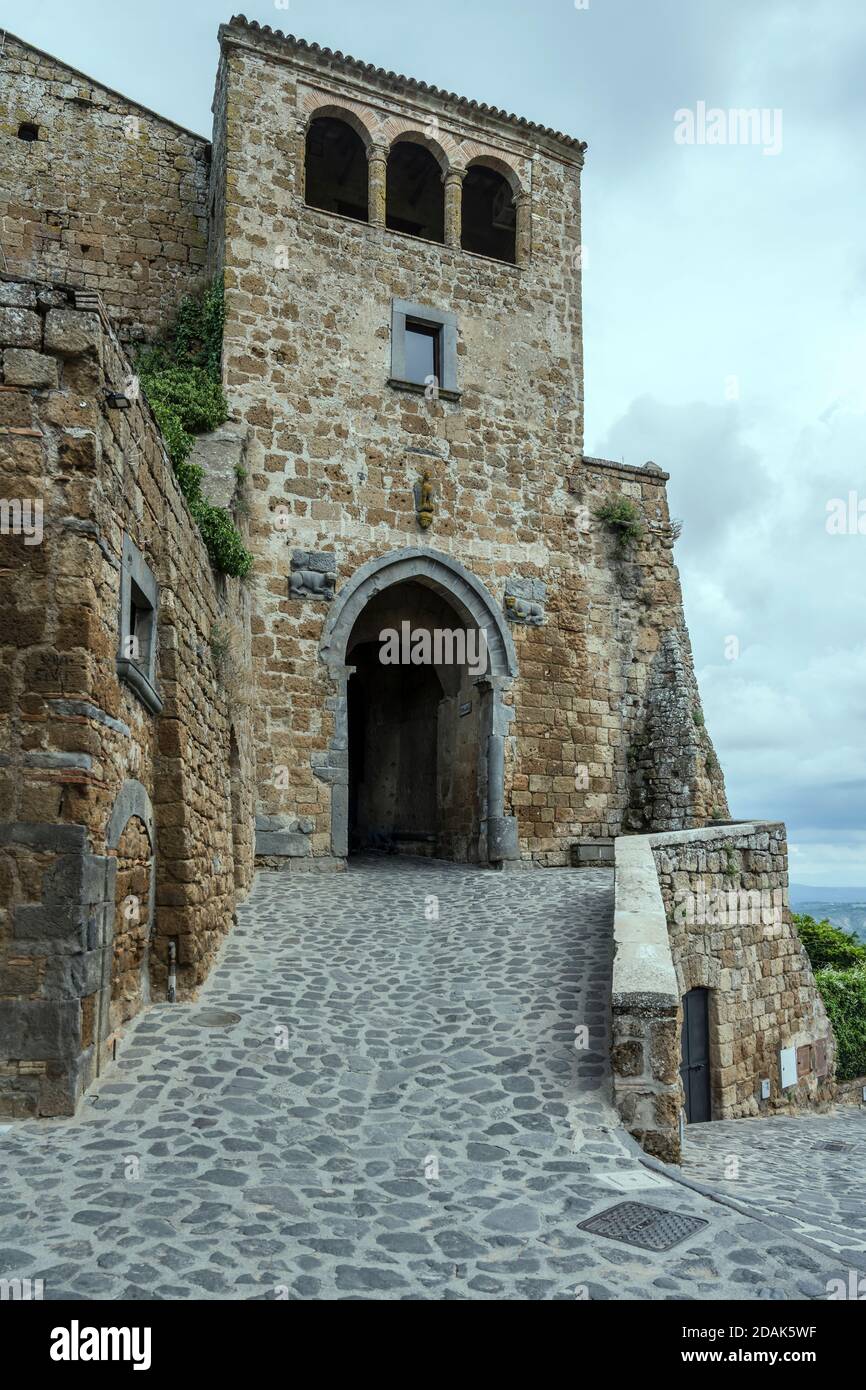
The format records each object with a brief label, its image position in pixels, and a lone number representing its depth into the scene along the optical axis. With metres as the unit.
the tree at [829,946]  15.94
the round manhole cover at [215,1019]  5.93
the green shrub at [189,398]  11.26
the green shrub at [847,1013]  12.38
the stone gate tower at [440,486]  12.02
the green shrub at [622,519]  14.30
